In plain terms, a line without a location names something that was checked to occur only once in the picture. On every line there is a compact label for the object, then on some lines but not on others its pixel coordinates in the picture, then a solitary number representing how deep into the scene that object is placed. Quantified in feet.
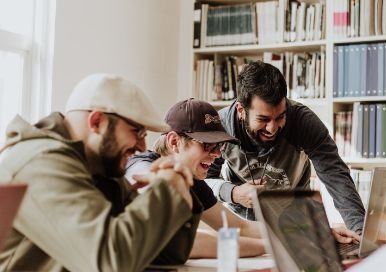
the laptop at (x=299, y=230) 3.78
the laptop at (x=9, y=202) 2.94
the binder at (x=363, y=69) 11.73
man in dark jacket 7.51
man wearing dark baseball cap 6.41
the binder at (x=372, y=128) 11.53
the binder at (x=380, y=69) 11.57
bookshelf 11.68
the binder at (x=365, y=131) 11.57
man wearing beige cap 3.43
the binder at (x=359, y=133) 11.62
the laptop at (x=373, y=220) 5.50
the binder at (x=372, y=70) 11.63
